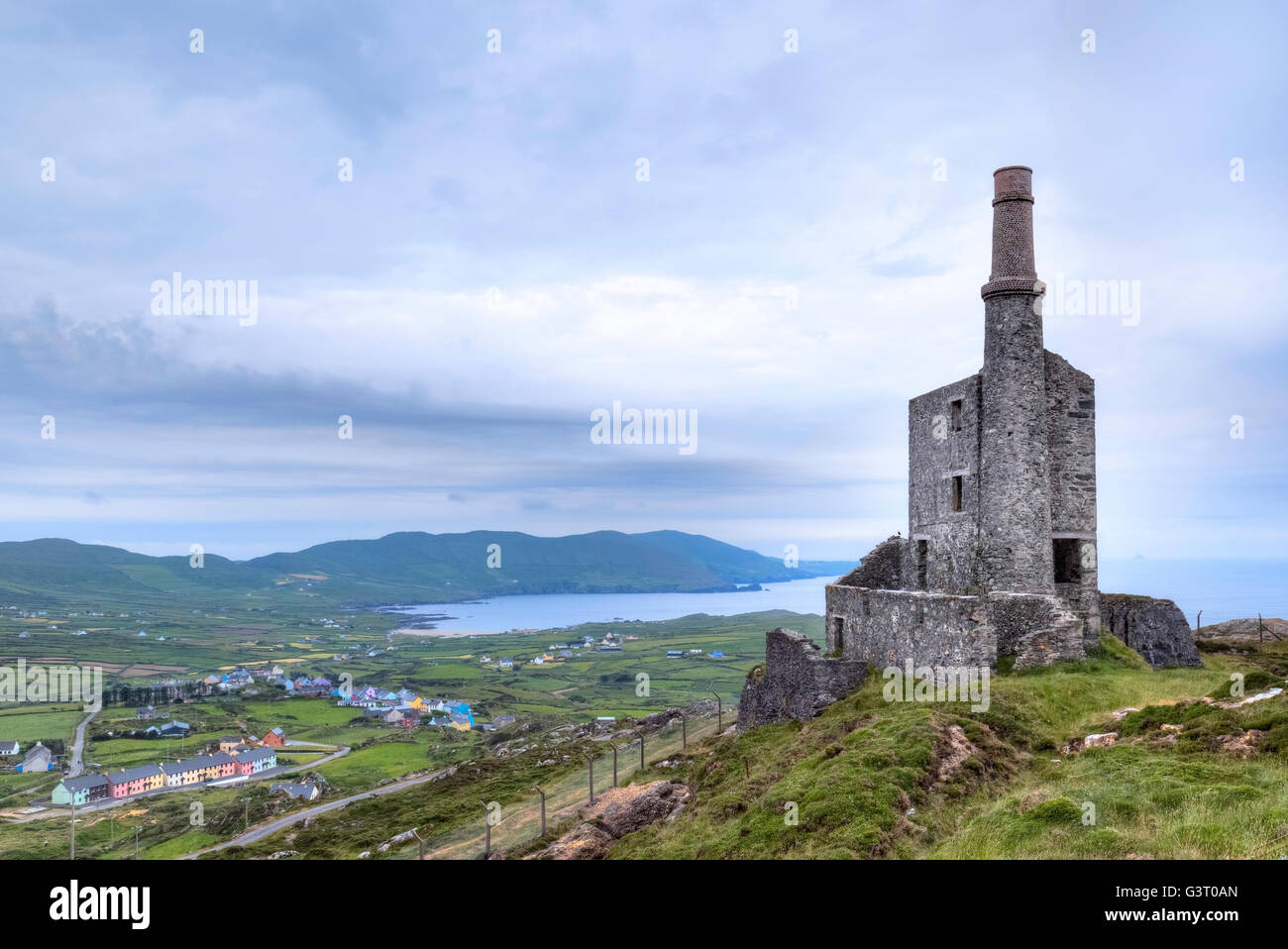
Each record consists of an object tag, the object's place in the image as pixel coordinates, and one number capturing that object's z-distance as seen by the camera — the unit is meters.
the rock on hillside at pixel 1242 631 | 36.06
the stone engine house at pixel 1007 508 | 22.91
